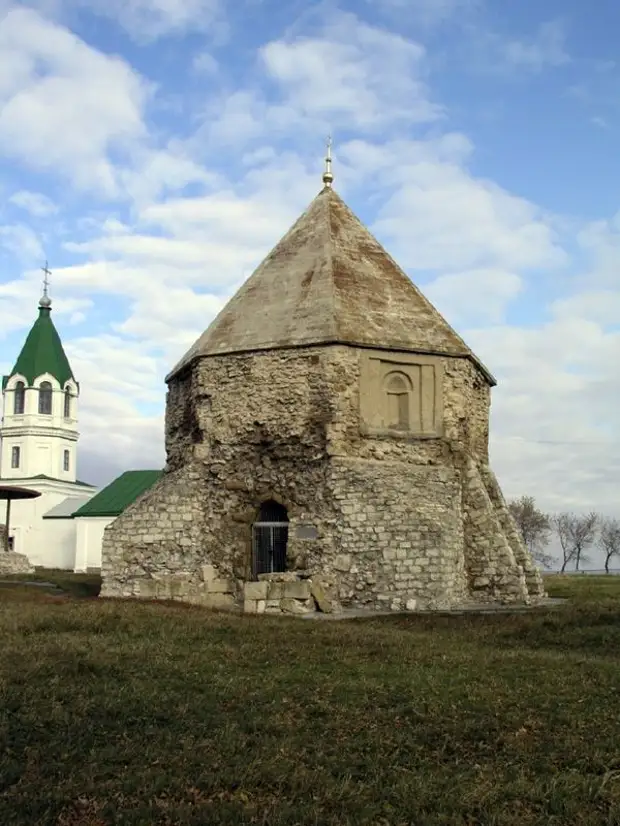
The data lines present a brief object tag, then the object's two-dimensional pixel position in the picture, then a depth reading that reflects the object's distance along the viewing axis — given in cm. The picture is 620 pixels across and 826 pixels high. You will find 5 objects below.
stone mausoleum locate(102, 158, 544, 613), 1741
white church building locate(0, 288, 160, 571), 5603
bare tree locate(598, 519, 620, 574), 7414
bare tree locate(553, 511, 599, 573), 7194
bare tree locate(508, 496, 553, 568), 6406
